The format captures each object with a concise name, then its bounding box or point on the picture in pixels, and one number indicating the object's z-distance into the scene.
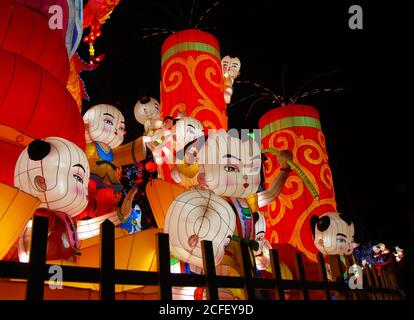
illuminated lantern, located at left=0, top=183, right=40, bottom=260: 2.63
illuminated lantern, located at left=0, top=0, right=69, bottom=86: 3.97
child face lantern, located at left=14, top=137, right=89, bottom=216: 2.96
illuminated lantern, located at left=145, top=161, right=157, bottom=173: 5.33
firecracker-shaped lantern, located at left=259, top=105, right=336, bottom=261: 8.02
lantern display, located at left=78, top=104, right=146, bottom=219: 5.02
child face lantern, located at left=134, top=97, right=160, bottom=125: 5.91
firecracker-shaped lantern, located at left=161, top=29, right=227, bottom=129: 7.20
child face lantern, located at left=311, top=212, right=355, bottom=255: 5.15
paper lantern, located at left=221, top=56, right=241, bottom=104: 7.88
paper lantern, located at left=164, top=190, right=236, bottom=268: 3.06
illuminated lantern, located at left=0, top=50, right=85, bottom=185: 3.60
